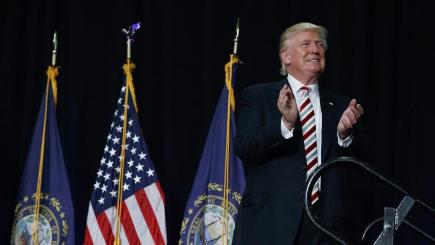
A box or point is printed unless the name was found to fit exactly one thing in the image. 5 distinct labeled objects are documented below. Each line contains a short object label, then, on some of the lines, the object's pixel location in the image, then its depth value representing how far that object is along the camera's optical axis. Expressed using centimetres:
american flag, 818
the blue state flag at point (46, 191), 816
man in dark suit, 552
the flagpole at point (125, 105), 826
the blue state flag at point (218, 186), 823
